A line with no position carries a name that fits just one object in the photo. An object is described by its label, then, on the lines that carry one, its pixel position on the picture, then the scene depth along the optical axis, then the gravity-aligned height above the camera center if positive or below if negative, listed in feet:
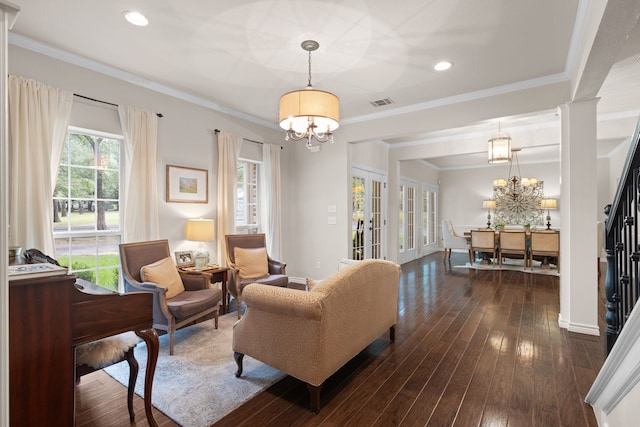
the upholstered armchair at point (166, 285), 9.34 -2.35
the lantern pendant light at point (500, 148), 16.98 +3.53
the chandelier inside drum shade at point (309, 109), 8.57 +2.90
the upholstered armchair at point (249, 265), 12.89 -2.26
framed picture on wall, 12.87 +1.27
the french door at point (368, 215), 19.27 -0.12
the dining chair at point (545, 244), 20.66 -2.14
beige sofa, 6.61 -2.56
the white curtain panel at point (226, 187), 14.47 +1.29
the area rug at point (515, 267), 21.42 -4.05
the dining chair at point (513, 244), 21.99 -2.23
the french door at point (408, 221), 25.61 -0.73
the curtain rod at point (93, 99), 10.35 +3.94
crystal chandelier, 29.91 +1.29
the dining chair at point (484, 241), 22.97 -2.14
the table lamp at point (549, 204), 29.21 +0.76
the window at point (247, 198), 16.34 +0.86
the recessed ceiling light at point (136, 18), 8.02 +5.16
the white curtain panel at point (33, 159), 8.80 +1.63
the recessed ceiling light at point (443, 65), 10.52 +5.03
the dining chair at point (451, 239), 25.05 -2.19
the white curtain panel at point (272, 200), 16.90 +0.74
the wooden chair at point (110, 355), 5.68 -2.64
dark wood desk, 4.36 -1.86
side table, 12.31 -2.49
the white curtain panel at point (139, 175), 11.35 +1.46
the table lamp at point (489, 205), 31.37 +0.75
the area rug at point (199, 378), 6.74 -4.18
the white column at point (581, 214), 10.70 -0.07
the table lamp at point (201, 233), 12.50 -0.77
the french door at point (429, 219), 31.07 -0.63
